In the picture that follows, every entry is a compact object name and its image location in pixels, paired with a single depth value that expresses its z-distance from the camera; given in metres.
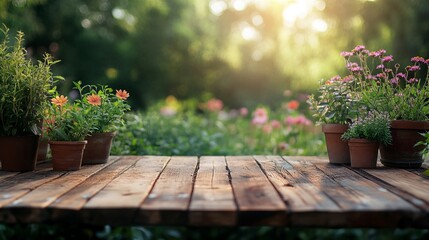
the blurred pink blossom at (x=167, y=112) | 6.51
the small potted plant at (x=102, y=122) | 2.99
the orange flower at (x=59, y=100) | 2.75
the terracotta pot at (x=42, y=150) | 3.13
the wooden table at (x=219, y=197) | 1.77
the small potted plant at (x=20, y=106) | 2.63
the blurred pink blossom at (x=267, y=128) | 5.52
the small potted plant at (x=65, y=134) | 2.74
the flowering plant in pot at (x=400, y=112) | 2.89
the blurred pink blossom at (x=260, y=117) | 5.36
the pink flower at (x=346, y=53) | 3.04
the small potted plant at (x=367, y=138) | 2.78
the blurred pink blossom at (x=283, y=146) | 4.68
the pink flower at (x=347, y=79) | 3.14
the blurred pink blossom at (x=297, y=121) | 4.98
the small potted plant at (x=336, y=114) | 3.05
